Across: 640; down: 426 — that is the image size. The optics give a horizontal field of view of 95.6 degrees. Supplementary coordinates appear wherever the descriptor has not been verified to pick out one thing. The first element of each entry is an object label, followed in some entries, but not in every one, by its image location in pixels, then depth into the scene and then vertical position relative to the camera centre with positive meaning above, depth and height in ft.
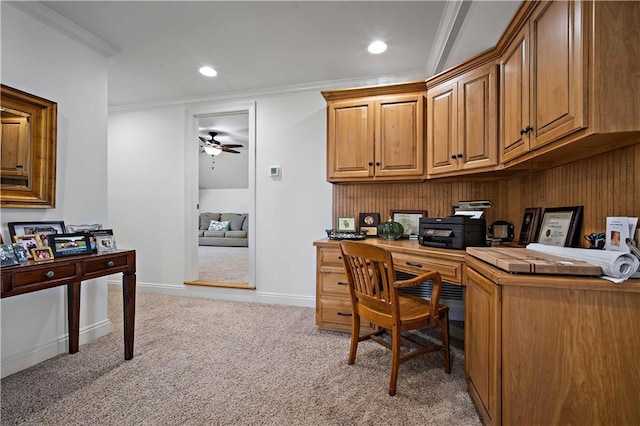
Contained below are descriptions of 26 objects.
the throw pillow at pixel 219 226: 27.30 -1.18
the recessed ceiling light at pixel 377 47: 8.01 +4.74
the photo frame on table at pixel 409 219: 9.50 -0.14
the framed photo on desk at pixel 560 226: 5.25 -0.19
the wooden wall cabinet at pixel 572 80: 3.54 +1.92
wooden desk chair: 5.50 -1.92
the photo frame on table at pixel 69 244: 5.89 -0.67
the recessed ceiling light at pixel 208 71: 9.56 +4.76
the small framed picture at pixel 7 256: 5.02 -0.78
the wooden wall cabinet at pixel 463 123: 6.72 +2.33
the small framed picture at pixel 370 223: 9.77 -0.29
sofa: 26.03 -1.49
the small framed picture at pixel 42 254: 5.58 -0.82
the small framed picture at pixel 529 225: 6.59 -0.21
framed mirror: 6.18 +1.41
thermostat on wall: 10.96 +1.63
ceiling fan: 18.17 +4.31
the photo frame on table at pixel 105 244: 6.67 -0.73
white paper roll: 3.45 -0.57
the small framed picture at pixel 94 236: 6.50 -0.53
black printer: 6.61 -0.41
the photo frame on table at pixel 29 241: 5.66 -0.59
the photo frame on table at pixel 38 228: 6.05 -0.37
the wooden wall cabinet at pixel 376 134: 8.57 +2.46
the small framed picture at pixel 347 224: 9.89 -0.33
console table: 4.98 -1.24
